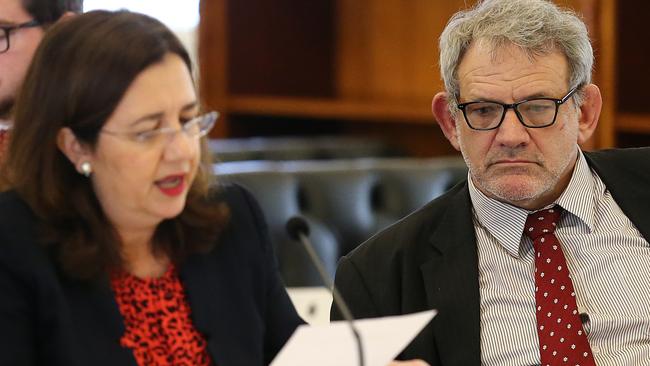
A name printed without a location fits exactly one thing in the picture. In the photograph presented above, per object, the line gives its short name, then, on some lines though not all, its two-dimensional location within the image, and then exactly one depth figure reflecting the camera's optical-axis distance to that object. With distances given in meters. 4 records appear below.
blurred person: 4.25
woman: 3.92
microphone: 3.83
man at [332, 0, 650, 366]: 4.12
